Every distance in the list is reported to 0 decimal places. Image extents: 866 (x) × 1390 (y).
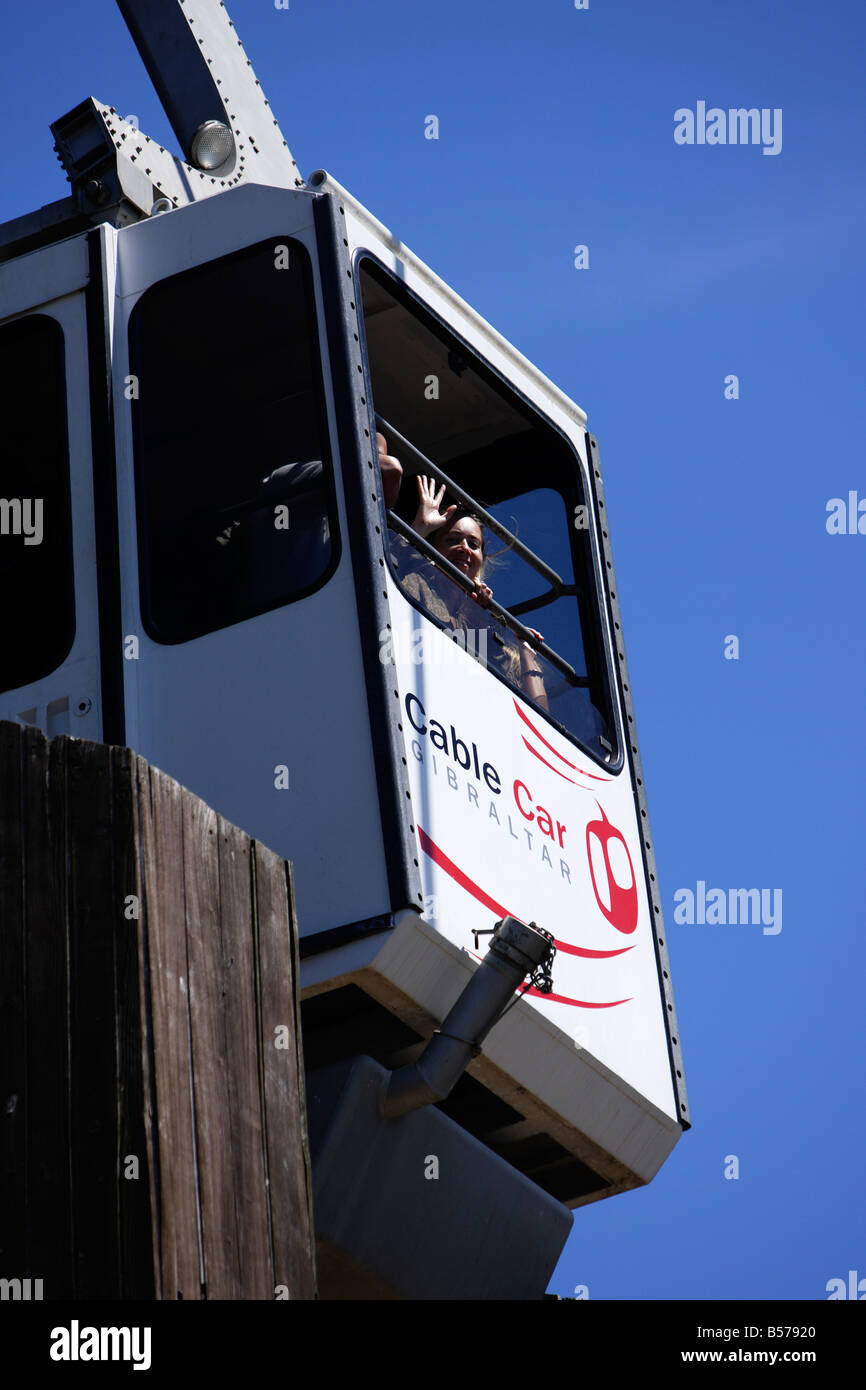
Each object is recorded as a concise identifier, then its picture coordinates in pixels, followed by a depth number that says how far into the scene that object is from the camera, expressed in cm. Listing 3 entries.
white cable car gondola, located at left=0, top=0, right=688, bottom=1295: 621
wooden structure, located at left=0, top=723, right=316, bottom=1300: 359
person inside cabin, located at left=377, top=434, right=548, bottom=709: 692
